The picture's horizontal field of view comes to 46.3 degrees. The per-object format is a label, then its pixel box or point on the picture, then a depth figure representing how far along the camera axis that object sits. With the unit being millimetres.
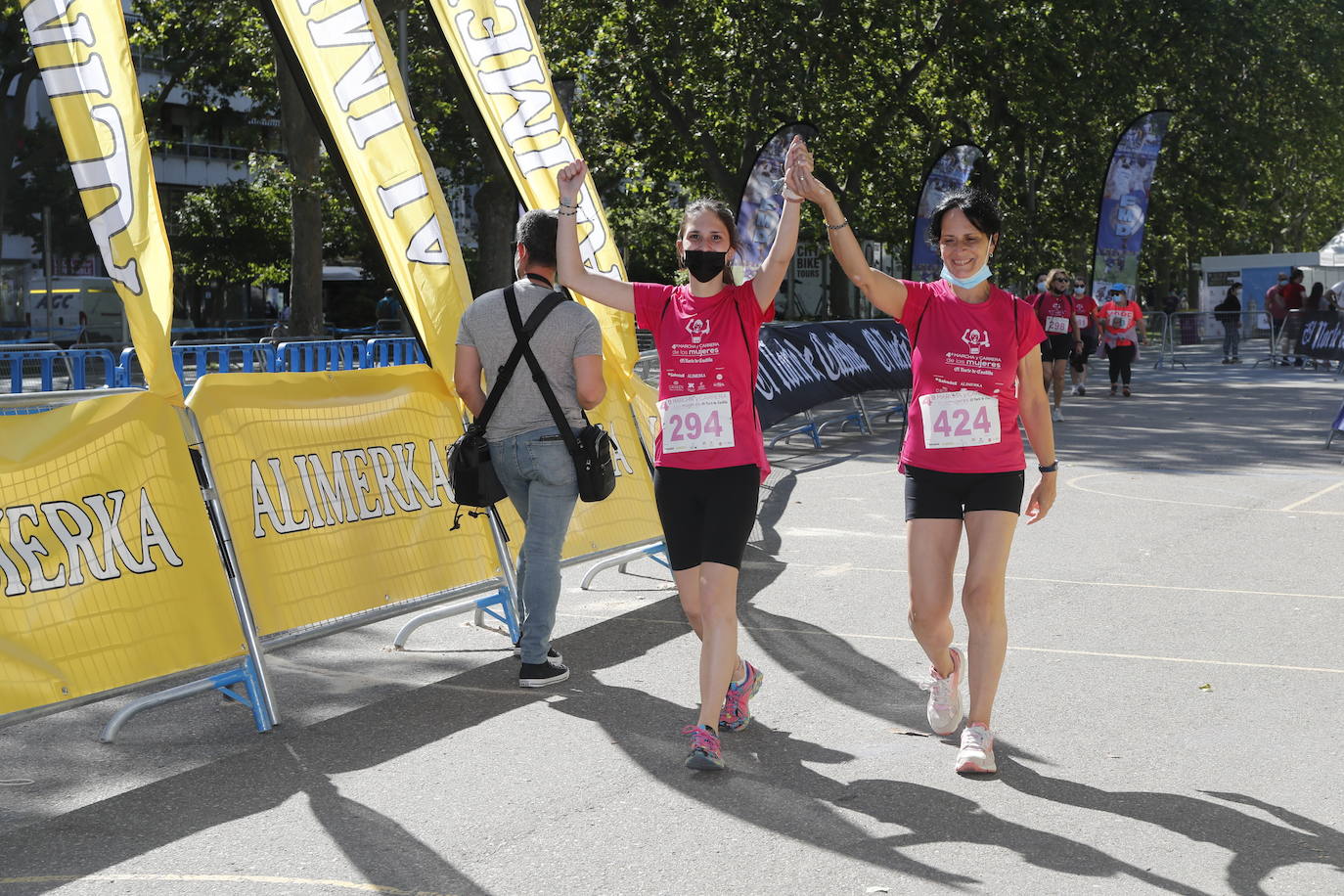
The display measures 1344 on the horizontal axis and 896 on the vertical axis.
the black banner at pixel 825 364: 15438
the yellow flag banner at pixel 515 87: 8484
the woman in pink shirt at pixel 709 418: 5504
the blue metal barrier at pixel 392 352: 15062
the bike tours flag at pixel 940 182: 27344
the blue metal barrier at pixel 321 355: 13851
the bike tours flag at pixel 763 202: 21641
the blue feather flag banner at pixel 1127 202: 29359
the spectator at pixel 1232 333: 33719
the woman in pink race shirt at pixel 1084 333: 22594
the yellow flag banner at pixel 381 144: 7449
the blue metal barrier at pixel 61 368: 12664
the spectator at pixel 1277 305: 32469
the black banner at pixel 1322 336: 29667
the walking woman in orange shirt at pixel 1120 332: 23516
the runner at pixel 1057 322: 19797
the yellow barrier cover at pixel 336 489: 6383
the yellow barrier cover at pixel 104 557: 5410
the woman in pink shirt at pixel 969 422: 5391
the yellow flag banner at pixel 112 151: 6023
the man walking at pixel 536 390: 6473
